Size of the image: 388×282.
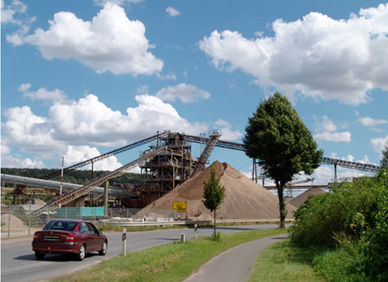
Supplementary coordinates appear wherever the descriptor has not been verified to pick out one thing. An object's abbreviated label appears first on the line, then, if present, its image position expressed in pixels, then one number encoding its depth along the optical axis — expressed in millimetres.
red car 14898
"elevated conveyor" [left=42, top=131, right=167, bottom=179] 84375
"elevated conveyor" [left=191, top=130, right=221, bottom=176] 77769
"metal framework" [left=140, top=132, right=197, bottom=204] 74062
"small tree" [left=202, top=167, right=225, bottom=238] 27656
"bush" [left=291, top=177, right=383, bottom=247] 13000
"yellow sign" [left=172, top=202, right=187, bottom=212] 51219
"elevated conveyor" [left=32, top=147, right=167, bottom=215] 59375
